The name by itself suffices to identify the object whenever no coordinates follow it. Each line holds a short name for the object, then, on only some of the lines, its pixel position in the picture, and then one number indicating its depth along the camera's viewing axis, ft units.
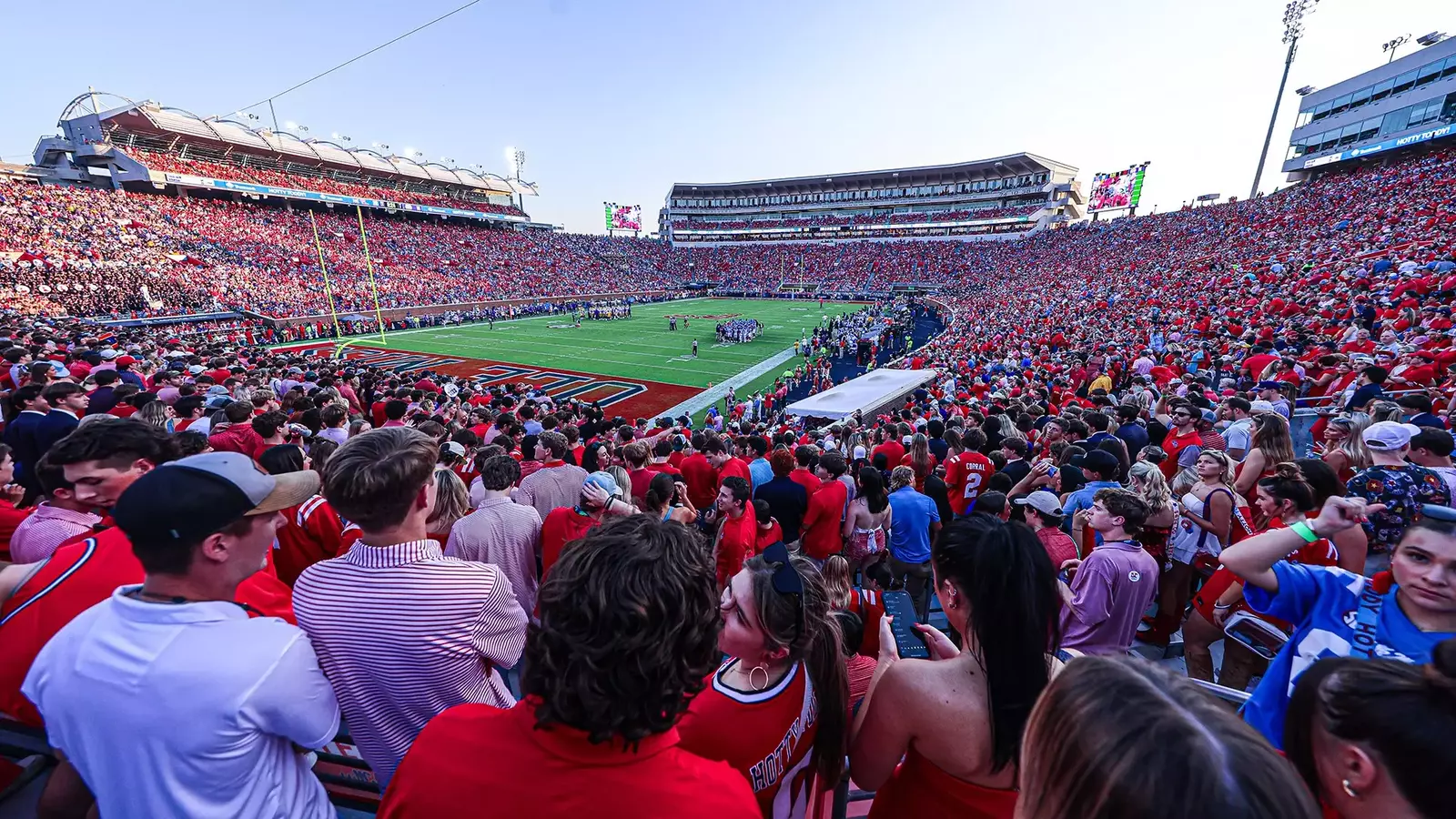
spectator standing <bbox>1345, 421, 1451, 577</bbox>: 9.62
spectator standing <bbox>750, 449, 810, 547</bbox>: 18.11
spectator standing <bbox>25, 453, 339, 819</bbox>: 4.46
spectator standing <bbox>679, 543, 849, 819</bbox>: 5.59
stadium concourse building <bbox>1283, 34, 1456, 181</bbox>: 102.73
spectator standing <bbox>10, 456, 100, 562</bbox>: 8.71
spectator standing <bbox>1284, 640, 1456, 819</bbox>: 4.06
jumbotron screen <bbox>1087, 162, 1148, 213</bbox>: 214.28
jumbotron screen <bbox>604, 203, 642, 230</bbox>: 323.98
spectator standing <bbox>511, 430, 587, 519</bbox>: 16.62
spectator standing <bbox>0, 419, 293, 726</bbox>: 6.52
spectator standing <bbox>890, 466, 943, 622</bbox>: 16.85
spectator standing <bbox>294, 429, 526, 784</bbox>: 6.31
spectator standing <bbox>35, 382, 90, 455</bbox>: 16.99
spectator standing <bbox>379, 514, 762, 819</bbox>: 3.85
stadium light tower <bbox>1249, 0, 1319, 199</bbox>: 122.83
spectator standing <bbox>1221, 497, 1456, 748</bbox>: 6.64
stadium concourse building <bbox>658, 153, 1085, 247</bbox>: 231.50
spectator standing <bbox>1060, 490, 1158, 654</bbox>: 10.83
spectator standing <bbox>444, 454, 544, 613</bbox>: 12.39
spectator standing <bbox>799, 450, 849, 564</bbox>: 17.61
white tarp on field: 45.29
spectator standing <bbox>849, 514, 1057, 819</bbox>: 5.45
